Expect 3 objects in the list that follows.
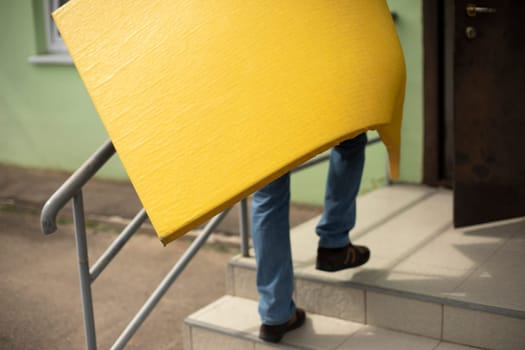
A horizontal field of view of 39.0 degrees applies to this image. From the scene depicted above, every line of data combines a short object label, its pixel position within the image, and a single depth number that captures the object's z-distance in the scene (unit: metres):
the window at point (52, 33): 6.40
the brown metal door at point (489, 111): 3.18
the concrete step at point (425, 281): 2.55
